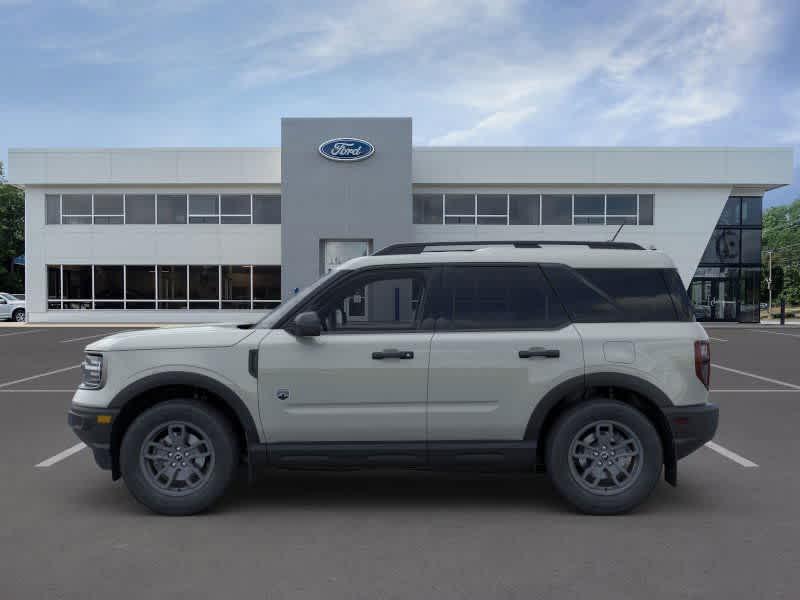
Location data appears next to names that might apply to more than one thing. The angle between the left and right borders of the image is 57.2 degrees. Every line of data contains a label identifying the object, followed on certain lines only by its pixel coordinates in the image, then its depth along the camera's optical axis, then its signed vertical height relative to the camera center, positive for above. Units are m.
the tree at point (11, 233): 64.31 +4.43
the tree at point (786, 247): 84.62 +5.02
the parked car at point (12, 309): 34.62 -1.26
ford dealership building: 32.16 +3.34
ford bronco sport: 4.96 -0.77
